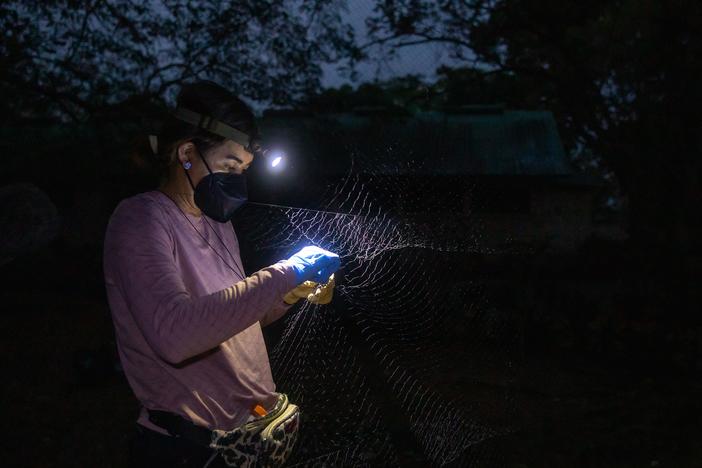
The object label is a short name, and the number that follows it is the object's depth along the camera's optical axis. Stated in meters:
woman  1.49
